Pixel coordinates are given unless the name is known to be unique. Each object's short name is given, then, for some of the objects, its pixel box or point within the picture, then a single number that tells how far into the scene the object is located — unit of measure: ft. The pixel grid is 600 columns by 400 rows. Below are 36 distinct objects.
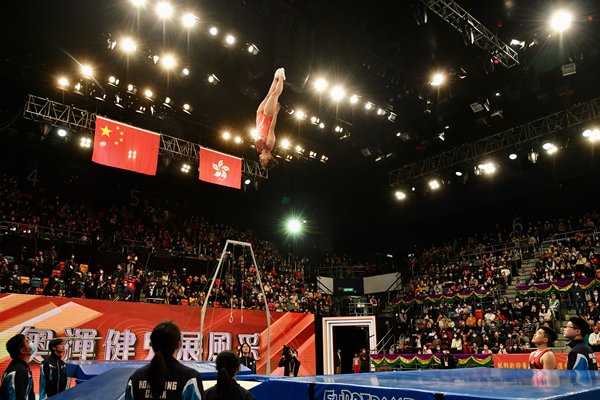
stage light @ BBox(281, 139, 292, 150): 60.29
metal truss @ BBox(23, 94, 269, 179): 48.41
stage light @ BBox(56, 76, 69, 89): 44.50
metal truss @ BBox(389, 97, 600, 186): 52.13
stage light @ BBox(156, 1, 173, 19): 36.40
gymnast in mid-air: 26.76
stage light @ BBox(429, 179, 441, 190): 71.41
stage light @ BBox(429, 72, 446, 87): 46.44
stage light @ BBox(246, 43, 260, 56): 41.65
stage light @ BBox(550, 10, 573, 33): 38.09
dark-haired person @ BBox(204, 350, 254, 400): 8.54
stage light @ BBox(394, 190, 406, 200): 78.84
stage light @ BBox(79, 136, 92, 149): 54.39
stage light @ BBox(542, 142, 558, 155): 57.06
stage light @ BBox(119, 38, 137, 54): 41.34
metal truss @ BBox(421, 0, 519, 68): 38.45
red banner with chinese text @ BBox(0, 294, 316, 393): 39.11
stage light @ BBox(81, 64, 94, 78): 44.04
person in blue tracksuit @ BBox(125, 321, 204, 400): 7.90
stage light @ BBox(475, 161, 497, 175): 62.75
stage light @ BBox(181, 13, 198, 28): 37.71
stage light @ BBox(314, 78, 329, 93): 45.93
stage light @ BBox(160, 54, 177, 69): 43.86
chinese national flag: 45.83
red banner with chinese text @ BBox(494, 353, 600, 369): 35.35
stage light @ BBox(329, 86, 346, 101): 48.16
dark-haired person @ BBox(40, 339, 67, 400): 16.35
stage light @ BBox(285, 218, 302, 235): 83.87
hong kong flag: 53.36
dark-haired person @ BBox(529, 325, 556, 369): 15.33
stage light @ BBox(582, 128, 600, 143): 52.24
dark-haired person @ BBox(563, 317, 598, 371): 15.08
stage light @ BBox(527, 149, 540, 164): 57.88
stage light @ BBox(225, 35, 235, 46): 40.59
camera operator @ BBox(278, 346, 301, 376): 43.78
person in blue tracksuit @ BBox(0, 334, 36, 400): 12.26
